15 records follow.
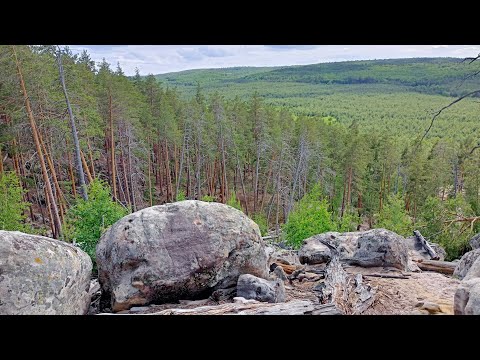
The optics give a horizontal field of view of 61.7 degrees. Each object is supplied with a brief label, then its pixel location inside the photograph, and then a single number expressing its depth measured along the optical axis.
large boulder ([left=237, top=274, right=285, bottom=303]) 4.59
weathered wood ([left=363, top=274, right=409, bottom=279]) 5.77
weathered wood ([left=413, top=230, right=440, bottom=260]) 8.14
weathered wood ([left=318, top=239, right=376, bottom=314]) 4.42
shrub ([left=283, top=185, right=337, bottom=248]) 12.24
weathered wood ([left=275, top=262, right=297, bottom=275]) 6.52
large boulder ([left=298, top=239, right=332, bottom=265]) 7.06
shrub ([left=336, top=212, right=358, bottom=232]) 15.20
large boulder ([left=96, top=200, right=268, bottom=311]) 4.69
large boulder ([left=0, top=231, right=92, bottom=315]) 3.71
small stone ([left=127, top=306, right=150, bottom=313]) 4.51
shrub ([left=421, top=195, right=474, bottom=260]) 8.77
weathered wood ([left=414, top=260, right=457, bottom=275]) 6.59
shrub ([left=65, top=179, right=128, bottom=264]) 7.74
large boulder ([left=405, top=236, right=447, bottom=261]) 8.02
